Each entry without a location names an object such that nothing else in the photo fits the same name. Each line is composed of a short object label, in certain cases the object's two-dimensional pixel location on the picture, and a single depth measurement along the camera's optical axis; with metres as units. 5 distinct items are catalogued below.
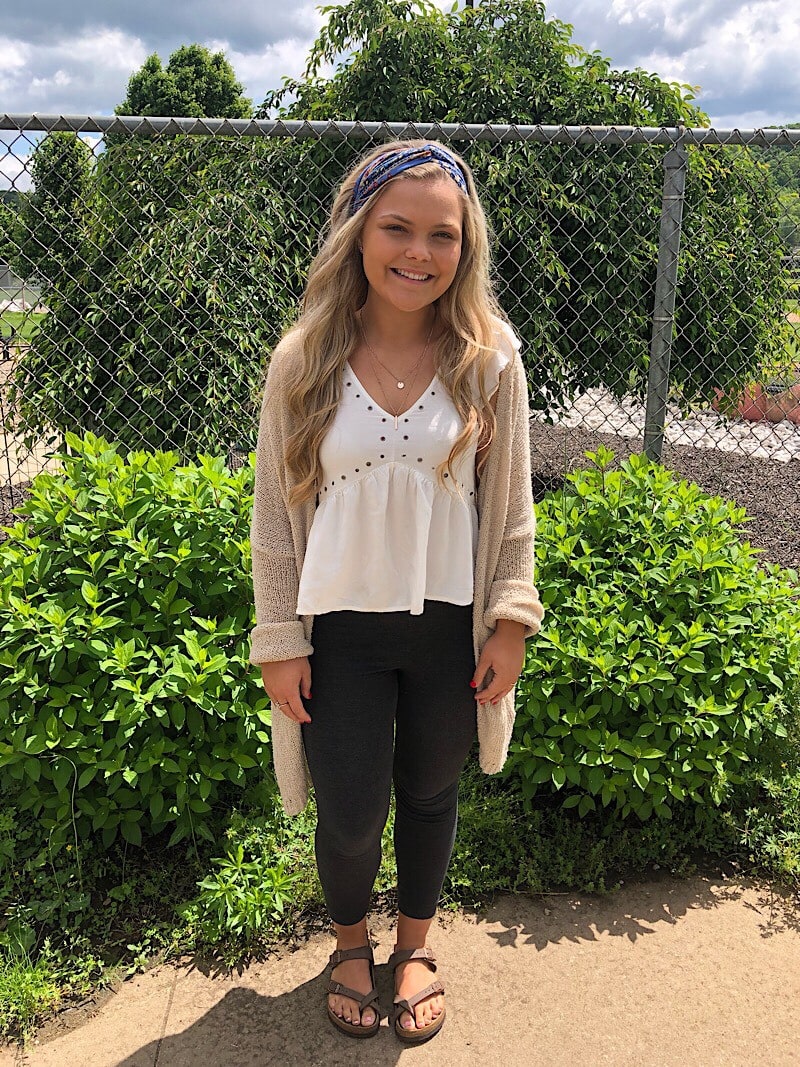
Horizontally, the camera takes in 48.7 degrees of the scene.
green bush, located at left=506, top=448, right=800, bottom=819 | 2.47
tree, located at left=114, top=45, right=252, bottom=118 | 26.92
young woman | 1.72
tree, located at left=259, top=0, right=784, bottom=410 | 4.01
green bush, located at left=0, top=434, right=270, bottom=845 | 2.32
